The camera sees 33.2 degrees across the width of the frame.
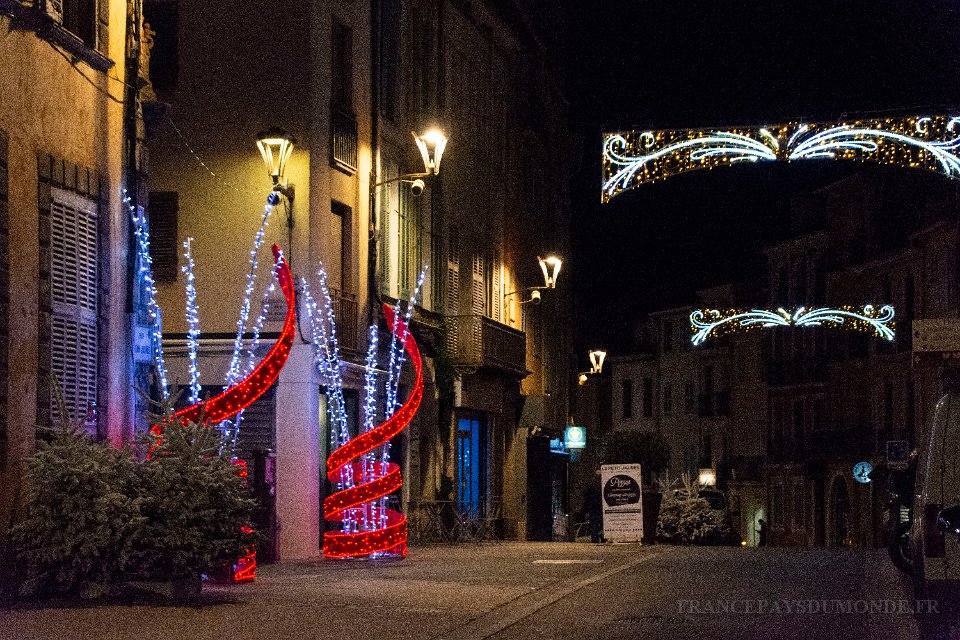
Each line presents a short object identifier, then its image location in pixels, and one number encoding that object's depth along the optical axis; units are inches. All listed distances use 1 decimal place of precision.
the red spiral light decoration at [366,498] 904.3
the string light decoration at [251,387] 748.6
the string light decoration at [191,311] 953.0
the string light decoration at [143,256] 748.0
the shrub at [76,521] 573.9
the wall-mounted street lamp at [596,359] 2014.0
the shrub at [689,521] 1316.4
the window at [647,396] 3329.2
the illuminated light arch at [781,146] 873.5
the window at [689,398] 3197.3
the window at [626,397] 3383.4
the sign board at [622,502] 1228.5
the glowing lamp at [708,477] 2619.6
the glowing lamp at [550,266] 1563.4
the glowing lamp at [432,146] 1018.1
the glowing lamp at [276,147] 932.6
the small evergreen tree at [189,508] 582.2
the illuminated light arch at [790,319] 1469.0
